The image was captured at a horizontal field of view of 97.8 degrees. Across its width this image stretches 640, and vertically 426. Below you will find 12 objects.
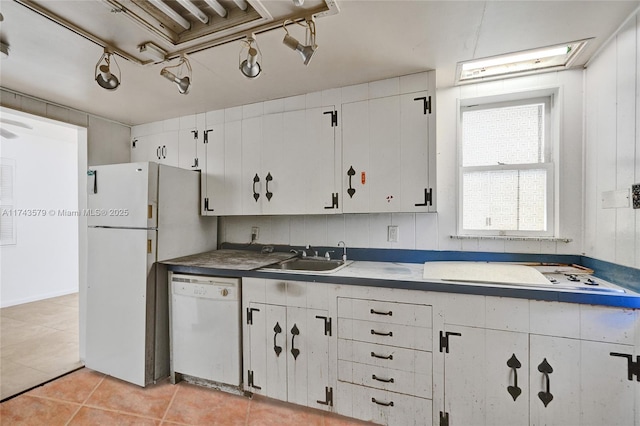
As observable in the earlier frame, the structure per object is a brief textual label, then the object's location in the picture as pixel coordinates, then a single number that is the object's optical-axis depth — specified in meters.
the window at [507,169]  2.08
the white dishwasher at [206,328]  2.05
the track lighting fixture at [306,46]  1.32
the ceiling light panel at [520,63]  1.77
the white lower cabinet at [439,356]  1.39
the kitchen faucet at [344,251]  2.40
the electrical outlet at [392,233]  2.34
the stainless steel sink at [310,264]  2.42
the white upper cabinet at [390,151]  1.99
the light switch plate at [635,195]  1.37
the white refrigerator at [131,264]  2.18
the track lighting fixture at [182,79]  1.67
